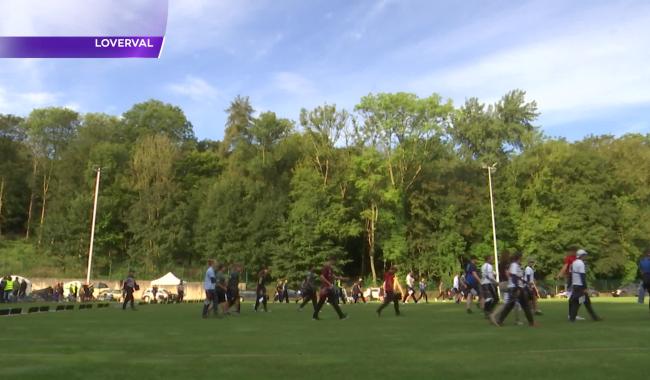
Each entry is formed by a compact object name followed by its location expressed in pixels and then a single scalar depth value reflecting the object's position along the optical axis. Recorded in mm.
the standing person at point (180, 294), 39906
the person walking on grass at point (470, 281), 18894
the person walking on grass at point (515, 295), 13211
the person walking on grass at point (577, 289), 14273
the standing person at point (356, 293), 39675
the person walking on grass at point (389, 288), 18109
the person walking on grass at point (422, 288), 36666
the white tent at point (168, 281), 49125
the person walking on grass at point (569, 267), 15255
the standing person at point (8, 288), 36375
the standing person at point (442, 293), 45531
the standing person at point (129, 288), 25188
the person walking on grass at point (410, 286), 31288
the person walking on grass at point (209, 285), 18797
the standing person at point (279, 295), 39269
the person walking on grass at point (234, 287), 21016
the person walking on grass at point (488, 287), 15949
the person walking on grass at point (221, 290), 19562
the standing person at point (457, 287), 30481
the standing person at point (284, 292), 35919
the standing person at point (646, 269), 15664
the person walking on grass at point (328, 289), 16922
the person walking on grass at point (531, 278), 16141
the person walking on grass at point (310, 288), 18553
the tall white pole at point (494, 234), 54669
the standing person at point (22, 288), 42725
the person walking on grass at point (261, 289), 22841
